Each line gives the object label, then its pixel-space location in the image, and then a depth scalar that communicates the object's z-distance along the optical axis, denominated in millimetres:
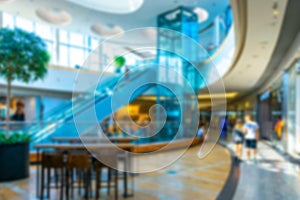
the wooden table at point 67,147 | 4227
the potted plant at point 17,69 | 5281
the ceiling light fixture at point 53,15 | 10934
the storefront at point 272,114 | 10435
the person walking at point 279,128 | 10109
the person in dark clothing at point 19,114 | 9180
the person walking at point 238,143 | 8908
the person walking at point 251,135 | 7875
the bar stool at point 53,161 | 3807
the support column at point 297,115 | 8445
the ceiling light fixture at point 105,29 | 12734
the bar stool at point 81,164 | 3664
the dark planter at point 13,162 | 5258
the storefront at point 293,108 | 8549
